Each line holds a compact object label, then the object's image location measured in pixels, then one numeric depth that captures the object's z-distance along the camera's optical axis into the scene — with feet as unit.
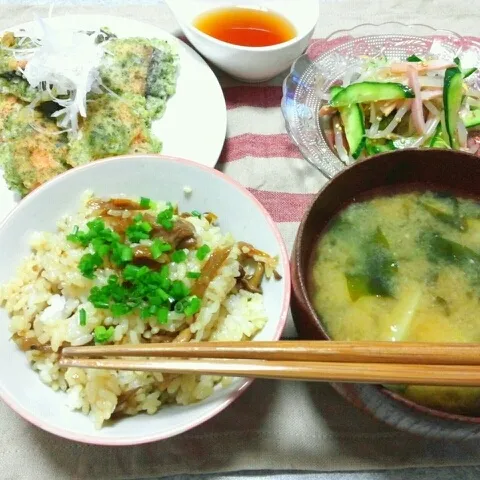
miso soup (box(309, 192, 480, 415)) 0.74
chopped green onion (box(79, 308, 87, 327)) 0.74
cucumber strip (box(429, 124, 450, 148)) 1.10
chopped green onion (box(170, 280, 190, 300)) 0.75
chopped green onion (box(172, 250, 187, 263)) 0.78
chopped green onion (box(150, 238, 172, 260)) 0.76
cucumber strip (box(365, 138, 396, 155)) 1.09
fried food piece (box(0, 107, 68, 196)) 1.01
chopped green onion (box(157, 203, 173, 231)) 0.80
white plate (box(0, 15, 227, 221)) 1.05
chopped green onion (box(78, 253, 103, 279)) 0.75
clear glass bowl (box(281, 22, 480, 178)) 1.09
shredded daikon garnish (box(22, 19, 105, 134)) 1.08
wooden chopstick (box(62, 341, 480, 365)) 0.63
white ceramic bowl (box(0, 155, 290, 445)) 0.70
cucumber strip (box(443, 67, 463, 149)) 1.08
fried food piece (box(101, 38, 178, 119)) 1.15
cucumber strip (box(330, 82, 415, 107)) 1.09
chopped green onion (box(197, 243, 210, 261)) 0.79
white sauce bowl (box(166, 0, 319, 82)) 1.10
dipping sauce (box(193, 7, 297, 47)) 1.24
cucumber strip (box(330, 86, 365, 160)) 1.07
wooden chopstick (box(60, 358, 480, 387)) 0.61
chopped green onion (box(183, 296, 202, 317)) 0.75
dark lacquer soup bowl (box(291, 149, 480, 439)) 0.63
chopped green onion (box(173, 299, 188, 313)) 0.75
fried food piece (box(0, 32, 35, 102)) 1.14
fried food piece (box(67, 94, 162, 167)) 1.06
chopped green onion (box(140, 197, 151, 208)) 0.84
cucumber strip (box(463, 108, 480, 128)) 1.11
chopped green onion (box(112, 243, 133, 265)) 0.75
